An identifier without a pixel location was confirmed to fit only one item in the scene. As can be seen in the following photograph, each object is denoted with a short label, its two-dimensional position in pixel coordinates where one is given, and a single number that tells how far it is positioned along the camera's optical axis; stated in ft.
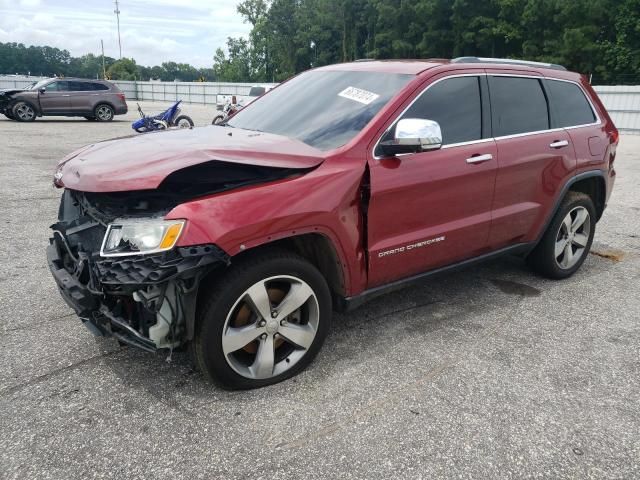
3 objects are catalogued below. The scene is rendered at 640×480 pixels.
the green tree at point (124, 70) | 323.00
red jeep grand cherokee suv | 8.20
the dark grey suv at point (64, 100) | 63.06
